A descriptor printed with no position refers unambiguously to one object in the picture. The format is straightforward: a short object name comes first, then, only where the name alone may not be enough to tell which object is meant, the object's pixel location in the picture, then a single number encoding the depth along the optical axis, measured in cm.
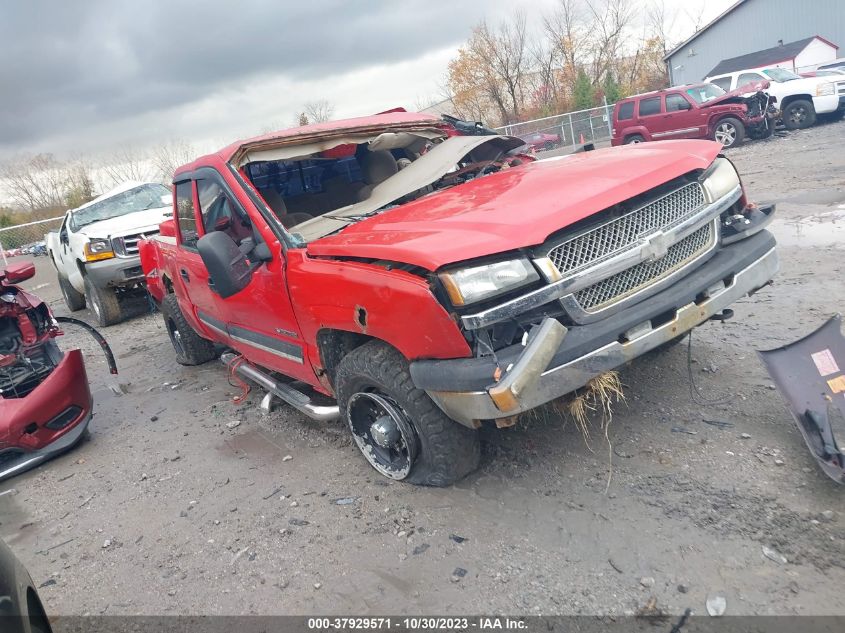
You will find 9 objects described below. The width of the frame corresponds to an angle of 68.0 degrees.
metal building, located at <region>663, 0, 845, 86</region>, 3447
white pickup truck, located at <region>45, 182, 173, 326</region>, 854
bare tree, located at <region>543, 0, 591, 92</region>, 4409
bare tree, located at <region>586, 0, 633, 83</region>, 4519
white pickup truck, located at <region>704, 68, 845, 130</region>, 1616
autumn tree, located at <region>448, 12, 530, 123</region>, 4294
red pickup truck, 253
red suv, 1570
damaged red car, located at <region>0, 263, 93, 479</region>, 433
